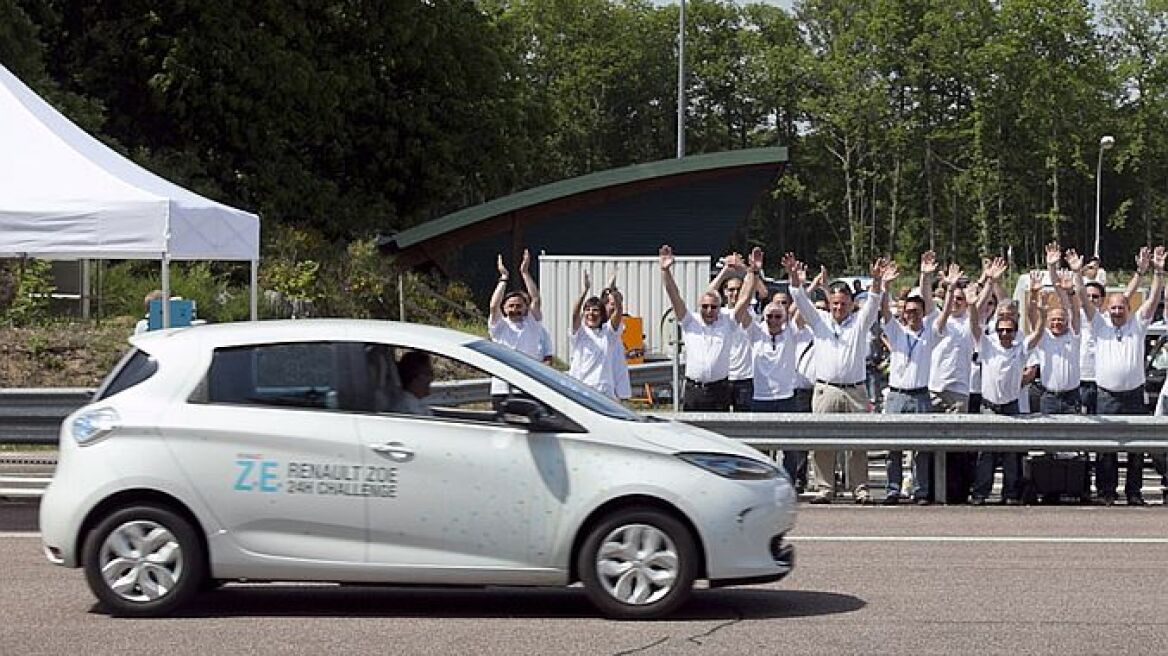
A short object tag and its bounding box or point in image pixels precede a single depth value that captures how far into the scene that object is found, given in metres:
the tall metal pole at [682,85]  46.50
